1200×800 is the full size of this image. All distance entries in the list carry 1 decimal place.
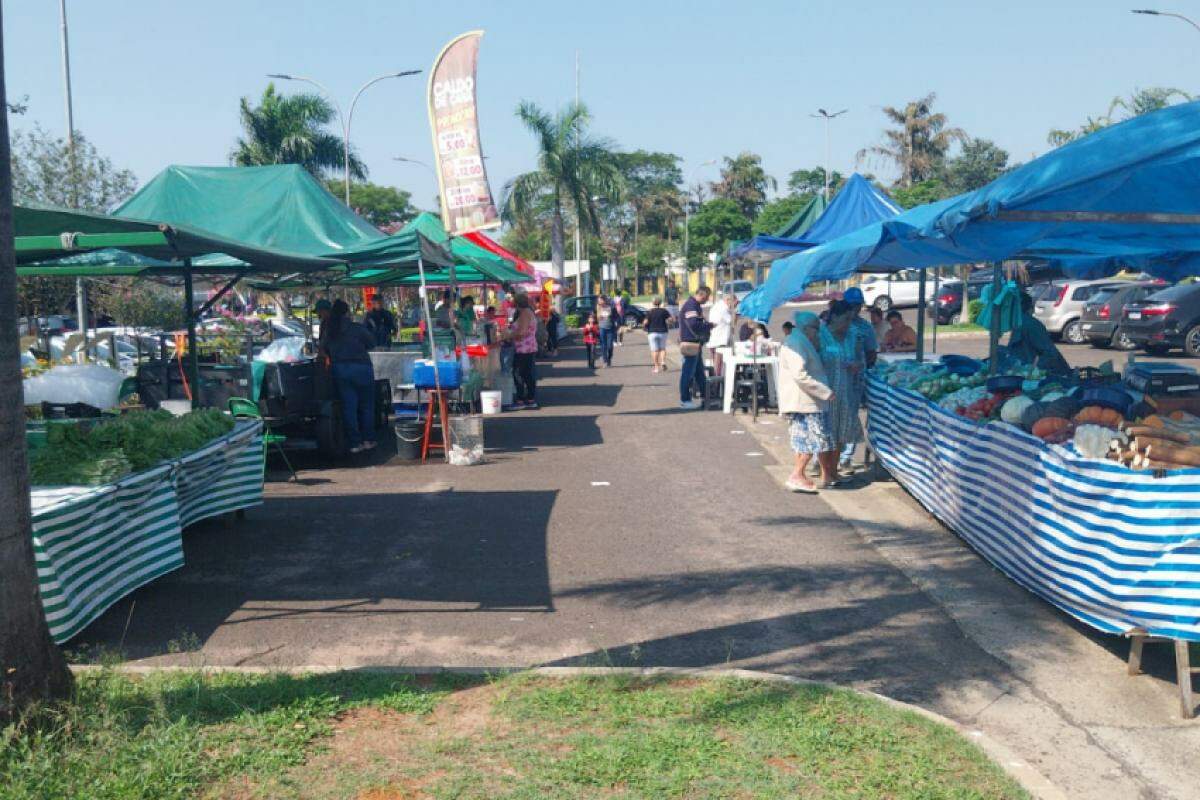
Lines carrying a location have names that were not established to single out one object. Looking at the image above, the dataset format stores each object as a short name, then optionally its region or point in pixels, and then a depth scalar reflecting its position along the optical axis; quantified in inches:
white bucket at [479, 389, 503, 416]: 633.6
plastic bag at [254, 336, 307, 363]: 506.6
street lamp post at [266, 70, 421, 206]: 1191.6
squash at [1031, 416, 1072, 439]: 265.7
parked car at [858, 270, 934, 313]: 1672.0
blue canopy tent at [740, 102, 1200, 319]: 230.1
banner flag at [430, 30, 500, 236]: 510.0
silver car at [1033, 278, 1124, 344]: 1115.3
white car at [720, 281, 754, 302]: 1779.0
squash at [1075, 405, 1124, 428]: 267.0
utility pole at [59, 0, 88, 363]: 943.7
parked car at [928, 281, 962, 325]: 1498.5
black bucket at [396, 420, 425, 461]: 489.1
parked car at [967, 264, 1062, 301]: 1346.9
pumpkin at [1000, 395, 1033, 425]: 289.6
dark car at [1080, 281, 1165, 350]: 1011.9
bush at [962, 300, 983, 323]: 1394.9
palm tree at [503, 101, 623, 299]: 1555.1
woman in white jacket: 381.7
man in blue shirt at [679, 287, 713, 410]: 647.8
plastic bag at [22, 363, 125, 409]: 414.9
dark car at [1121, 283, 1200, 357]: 930.1
